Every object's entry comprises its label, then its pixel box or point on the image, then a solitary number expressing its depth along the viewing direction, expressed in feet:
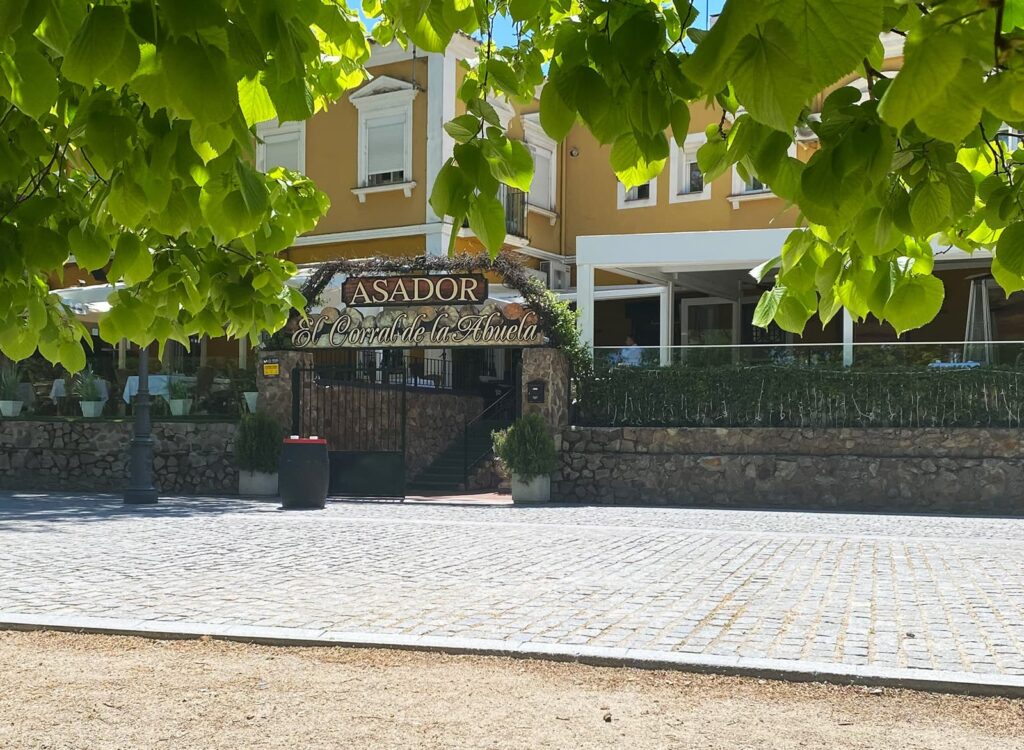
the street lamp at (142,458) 55.31
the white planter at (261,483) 62.64
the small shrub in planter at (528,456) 58.59
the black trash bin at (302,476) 54.03
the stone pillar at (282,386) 64.54
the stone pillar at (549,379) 60.64
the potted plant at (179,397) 67.51
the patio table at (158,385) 68.44
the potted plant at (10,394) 69.36
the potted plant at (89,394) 68.59
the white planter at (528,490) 59.06
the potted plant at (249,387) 66.59
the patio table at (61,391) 69.51
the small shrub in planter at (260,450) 62.39
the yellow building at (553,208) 75.20
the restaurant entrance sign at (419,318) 61.06
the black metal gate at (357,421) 60.64
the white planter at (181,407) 67.46
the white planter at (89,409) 68.54
